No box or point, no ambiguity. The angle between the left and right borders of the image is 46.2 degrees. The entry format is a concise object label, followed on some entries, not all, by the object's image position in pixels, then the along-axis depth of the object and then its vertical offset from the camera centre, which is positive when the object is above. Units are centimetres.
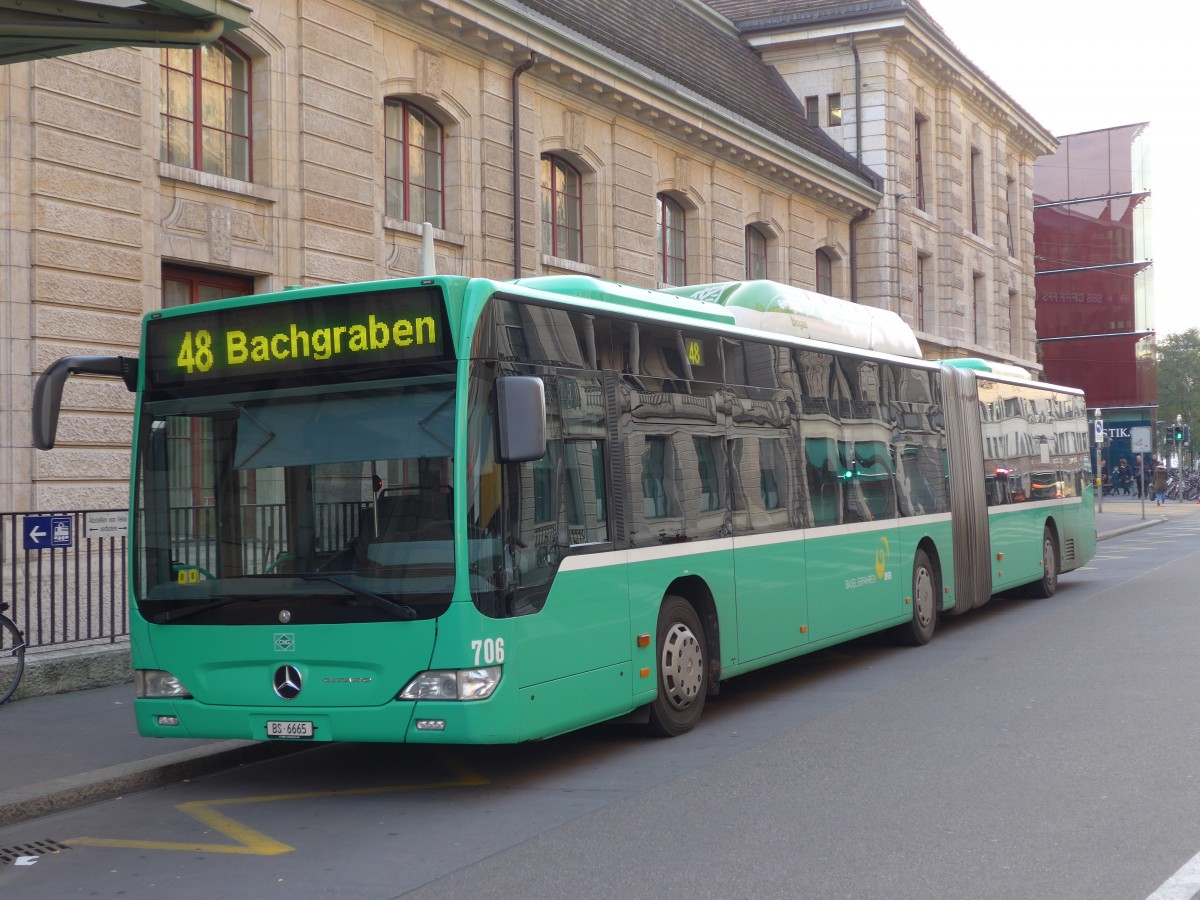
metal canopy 782 +262
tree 9656 +649
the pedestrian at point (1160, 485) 5456 -85
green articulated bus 744 -22
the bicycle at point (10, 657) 1074 -137
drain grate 684 -183
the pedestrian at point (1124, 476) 6562 -55
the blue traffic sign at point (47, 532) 1138 -42
